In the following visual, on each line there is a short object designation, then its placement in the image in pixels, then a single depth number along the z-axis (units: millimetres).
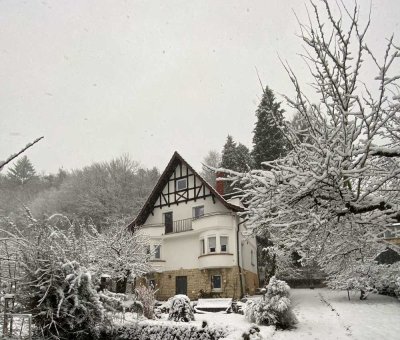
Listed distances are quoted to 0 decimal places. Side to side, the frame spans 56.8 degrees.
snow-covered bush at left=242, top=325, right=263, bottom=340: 10141
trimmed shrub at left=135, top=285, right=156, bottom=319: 13805
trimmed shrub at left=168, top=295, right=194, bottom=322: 13047
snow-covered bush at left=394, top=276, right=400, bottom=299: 17039
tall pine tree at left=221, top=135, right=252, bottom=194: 37969
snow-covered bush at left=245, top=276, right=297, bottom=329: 12477
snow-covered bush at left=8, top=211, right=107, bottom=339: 10109
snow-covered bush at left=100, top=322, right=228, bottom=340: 11148
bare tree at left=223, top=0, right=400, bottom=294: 5629
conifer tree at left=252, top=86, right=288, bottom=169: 34094
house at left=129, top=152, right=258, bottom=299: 24078
